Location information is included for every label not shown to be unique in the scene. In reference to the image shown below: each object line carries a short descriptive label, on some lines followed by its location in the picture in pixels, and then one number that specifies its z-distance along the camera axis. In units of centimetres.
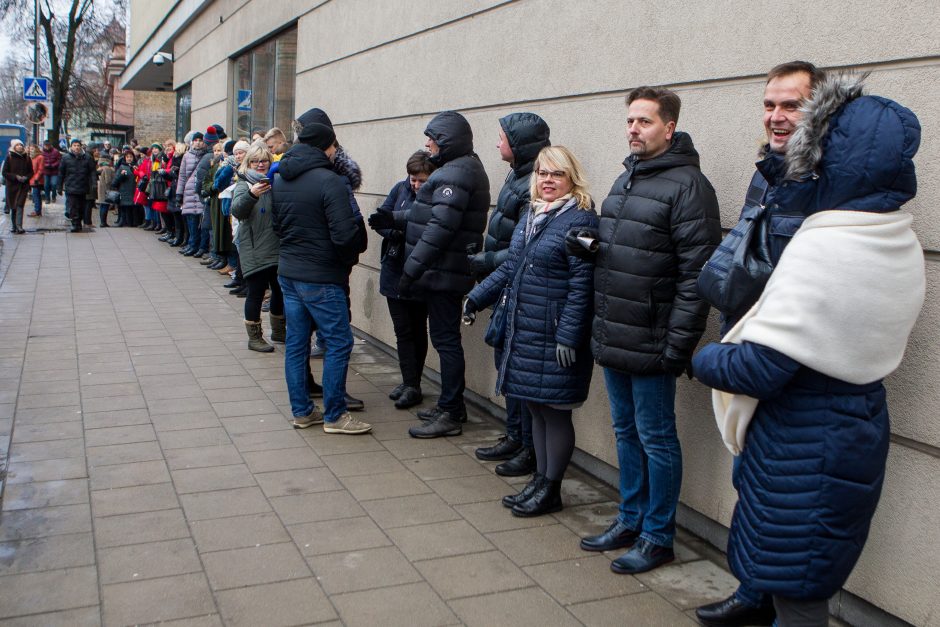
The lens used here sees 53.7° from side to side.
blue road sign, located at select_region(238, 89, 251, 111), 1511
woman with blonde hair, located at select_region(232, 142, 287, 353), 698
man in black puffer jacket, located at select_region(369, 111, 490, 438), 577
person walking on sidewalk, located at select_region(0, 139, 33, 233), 1797
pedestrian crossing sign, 2180
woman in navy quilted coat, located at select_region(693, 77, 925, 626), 267
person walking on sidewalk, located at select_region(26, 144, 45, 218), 2230
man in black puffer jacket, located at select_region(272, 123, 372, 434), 571
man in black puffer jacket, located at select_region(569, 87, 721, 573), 388
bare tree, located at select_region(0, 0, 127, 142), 3256
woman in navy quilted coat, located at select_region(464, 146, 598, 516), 439
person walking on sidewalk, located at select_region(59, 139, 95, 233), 1833
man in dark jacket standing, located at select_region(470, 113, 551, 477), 523
